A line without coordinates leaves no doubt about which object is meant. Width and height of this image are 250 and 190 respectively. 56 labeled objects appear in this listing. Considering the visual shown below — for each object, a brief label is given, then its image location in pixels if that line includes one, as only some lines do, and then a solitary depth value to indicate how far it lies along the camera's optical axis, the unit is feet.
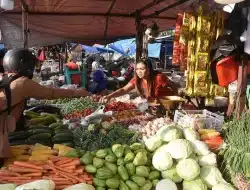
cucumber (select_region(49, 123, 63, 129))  12.49
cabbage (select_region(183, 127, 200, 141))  8.74
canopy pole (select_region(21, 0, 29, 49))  14.65
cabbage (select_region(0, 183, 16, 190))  7.05
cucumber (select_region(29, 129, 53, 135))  11.32
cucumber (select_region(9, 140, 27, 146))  10.38
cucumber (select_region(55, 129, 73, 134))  11.55
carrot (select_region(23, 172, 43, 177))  7.58
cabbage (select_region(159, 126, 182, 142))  8.60
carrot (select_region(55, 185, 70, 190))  7.49
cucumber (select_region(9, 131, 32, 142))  10.63
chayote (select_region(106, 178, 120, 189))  7.66
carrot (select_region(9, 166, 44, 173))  7.68
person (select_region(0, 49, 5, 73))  16.96
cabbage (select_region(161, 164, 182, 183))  7.98
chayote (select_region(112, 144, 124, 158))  8.27
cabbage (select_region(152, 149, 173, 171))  7.94
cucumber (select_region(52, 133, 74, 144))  10.78
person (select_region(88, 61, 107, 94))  29.51
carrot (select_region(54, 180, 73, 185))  7.52
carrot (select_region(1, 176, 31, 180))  7.49
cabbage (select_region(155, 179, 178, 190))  7.63
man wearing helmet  7.60
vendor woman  14.32
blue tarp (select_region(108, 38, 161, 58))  49.11
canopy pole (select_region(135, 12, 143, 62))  18.47
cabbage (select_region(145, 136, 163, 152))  8.77
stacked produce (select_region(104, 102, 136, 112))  13.74
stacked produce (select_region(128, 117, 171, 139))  10.22
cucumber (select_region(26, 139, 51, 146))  10.49
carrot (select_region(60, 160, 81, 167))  7.96
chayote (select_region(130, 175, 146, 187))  7.86
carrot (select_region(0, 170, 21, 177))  7.59
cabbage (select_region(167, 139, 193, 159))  7.97
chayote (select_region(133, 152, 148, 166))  8.08
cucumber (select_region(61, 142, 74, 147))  10.31
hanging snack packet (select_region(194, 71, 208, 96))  11.89
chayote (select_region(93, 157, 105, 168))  7.97
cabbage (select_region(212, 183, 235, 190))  7.45
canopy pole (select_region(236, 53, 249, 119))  8.67
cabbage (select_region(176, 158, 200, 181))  7.71
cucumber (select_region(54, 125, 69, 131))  12.05
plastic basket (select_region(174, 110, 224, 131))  10.03
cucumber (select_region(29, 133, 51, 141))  10.77
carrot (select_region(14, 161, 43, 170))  7.73
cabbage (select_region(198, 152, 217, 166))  8.14
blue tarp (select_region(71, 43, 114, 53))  50.76
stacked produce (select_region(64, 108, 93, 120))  13.98
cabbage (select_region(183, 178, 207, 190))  7.64
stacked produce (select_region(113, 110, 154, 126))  11.99
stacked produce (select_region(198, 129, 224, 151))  8.91
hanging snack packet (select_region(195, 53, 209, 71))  11.69
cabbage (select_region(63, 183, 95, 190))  7.22
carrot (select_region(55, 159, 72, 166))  8.04
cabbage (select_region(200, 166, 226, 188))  7.80
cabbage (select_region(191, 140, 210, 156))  8.31
